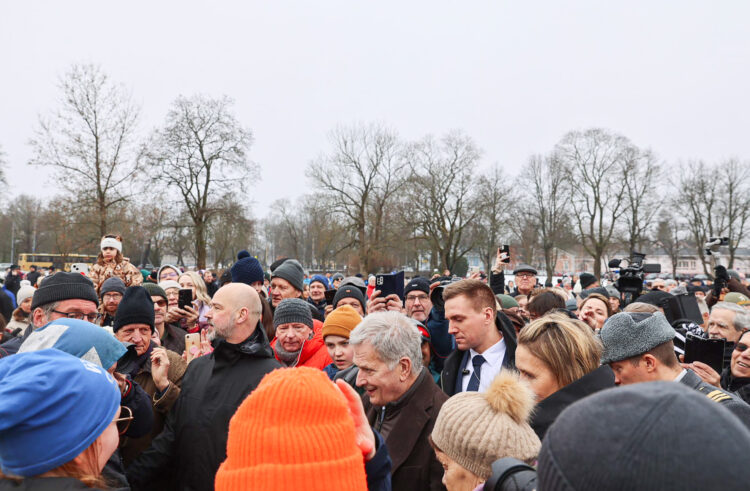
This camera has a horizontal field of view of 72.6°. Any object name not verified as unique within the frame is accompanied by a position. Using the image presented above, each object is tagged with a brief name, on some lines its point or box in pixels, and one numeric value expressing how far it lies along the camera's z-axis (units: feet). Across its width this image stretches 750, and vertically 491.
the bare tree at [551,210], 146.61
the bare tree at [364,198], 124.06
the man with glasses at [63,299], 11.64
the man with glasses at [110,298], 16.47
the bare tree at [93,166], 63.41
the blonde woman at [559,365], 8.41
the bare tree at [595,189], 141.90
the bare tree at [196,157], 91.40
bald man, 9.40
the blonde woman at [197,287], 20.79
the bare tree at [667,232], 148.66
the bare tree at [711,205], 146.61
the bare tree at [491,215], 133.39
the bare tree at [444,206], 128.67
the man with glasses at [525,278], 27.37
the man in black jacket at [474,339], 11.87
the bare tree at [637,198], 141.59
